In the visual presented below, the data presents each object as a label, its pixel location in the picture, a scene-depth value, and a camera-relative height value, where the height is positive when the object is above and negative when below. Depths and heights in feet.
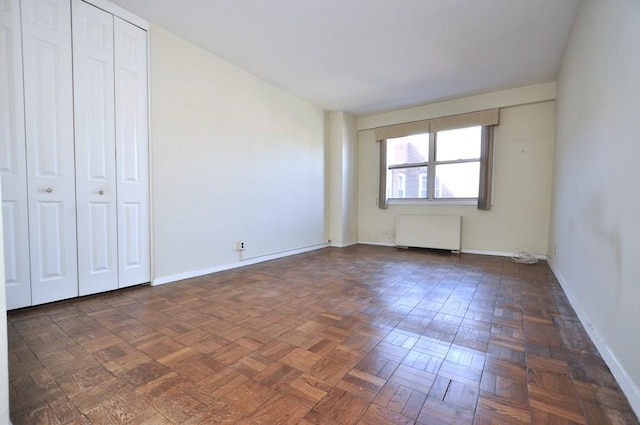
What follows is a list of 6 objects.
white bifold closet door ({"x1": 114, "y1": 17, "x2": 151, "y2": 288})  8.31 +1.41
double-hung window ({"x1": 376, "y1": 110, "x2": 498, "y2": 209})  14.65 +2.56
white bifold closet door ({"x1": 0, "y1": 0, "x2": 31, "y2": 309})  6.46 +0.86
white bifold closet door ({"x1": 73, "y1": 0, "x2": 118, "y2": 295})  7.56 +1.39
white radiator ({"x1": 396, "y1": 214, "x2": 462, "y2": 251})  15.35 -1.58
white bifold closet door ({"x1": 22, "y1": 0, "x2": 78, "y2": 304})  6.83 +1.28
